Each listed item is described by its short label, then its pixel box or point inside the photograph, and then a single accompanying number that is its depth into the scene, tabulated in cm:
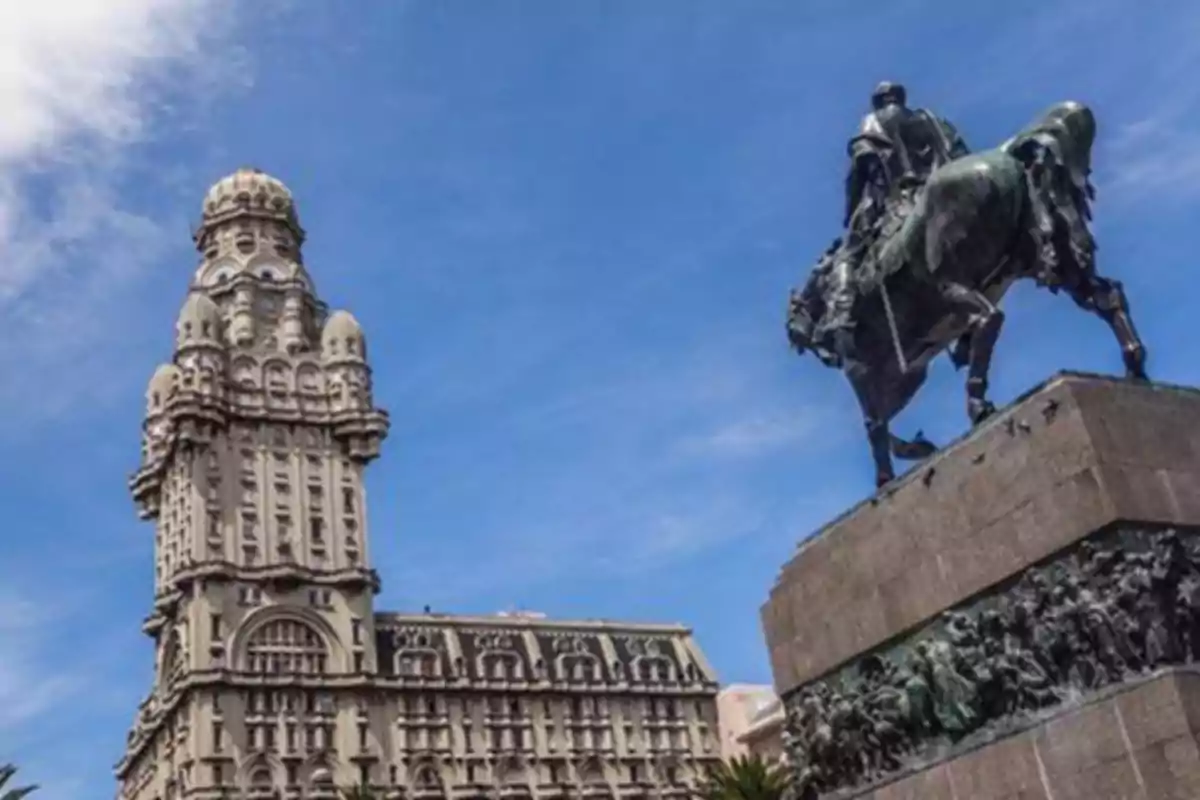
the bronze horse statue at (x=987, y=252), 1180
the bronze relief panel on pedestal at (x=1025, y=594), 920
